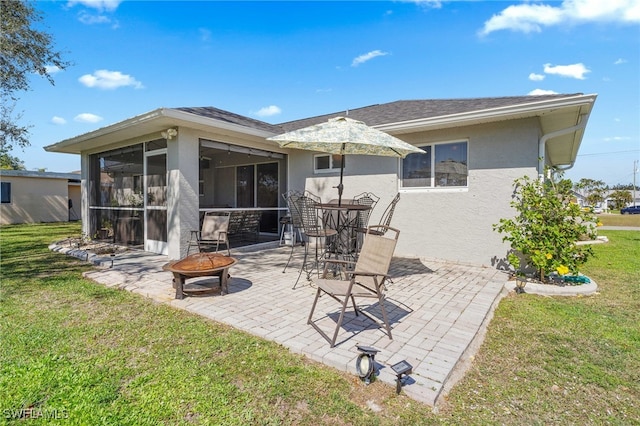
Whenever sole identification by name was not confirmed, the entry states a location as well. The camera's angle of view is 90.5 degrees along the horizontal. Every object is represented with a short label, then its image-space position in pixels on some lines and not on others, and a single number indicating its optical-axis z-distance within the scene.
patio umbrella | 4.49
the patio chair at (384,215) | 6.99
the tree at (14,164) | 30.67
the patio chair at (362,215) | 5.98
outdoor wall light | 6.41
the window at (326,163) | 8.50
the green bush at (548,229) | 4.96
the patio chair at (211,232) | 6.29
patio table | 5.46
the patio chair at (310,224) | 5.13
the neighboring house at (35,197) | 17.23
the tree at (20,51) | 9.52
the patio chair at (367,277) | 2.96
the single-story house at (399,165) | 5.95
